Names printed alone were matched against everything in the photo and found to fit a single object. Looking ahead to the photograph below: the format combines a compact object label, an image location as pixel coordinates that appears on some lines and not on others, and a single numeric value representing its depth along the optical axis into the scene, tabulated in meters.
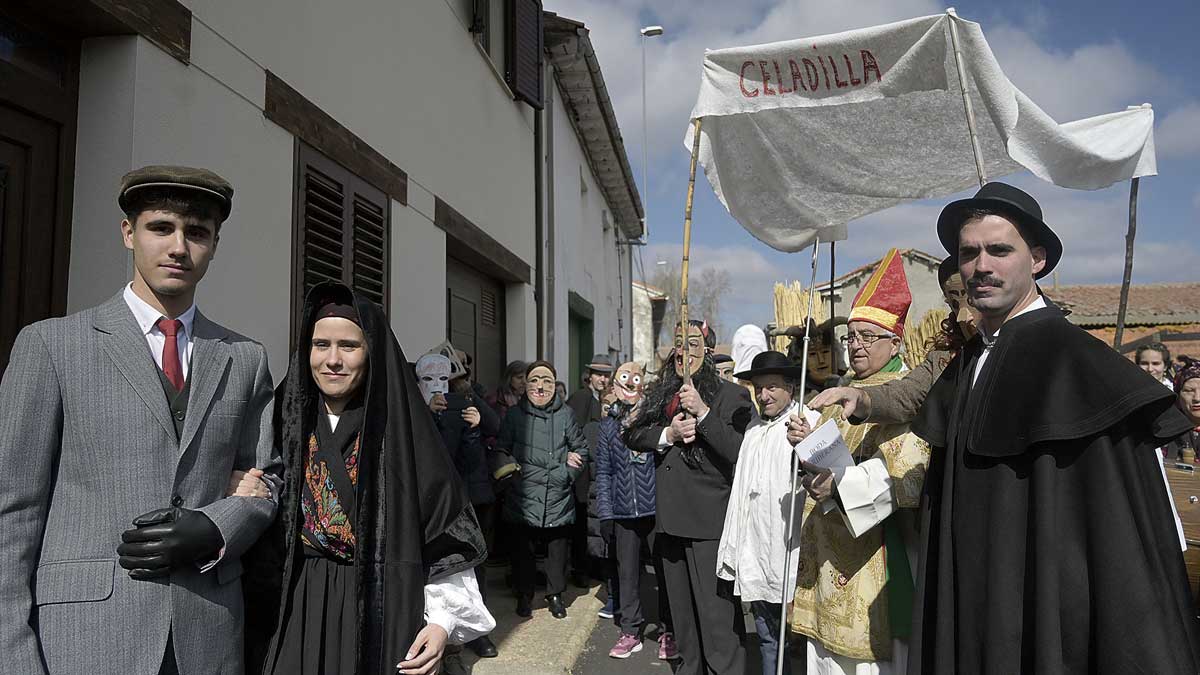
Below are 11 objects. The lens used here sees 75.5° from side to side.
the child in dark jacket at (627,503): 5.38
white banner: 2.76
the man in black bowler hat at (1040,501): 1.78
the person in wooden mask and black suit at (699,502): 4.32
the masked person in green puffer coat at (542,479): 6.07
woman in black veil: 2.03
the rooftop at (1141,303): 23.00
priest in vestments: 2.70
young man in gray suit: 1.65
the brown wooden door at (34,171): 2.72
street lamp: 15.74
